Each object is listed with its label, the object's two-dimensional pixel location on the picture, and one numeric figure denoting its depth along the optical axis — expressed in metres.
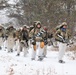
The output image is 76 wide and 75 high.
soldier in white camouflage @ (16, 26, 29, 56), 18.59
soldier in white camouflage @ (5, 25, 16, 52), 21.73
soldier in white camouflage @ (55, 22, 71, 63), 15.28
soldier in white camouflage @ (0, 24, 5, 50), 24.46
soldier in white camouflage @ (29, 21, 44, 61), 15.99
